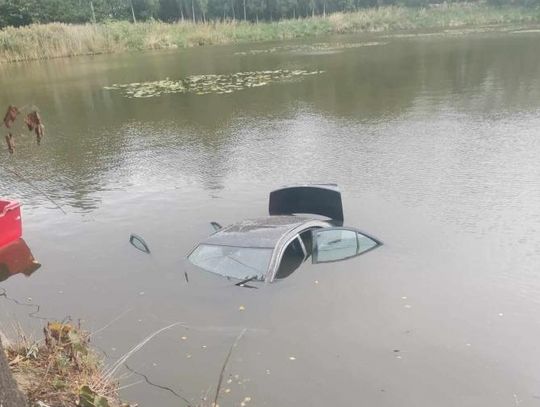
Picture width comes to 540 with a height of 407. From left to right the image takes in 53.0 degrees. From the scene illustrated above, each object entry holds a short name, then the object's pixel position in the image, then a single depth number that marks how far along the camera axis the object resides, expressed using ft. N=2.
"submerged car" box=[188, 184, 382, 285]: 26.13
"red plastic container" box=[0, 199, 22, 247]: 32.19
